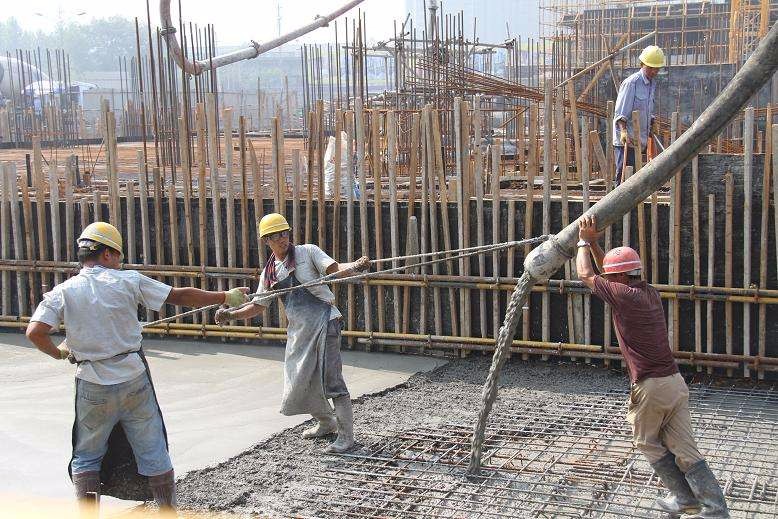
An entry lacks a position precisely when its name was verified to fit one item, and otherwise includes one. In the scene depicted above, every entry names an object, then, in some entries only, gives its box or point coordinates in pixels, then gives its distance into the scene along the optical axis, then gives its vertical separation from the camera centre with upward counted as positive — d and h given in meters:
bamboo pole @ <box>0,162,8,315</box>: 9.94 -0.61
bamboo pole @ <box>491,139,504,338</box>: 8.30 -0.50
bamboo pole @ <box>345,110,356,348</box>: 8.74 -0.45
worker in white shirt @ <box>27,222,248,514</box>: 4.92 -1.01
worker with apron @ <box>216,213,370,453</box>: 6.46 -1.09
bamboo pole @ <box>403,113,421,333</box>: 8.73 -0.27
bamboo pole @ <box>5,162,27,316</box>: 9.90 -0.59
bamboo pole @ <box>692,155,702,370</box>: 7.91 -0.69
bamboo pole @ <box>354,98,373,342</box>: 8.80 -0.21
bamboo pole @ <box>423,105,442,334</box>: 8.59 -0.27
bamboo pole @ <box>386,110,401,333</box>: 8.53 -0.15
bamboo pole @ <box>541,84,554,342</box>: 8.28 -0.18
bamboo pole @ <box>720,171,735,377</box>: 7.81 -0.67
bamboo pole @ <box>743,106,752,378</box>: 7.63 -0.52
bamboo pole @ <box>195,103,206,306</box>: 9.29 -0.21
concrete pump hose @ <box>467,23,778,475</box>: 4.80 -0.12
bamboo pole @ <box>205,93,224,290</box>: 9.19 -0.26
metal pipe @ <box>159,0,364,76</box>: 12.02 +1.85
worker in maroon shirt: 5.01 -1.20
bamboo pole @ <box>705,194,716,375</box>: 7.89 -0.76
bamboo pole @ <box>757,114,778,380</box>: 7.69 -0.62
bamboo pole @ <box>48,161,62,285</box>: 9.72 -0.46
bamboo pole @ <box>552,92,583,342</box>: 8.15 -0.15
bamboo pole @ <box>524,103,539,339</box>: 8.26 -0.41
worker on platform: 8.96 +0.61
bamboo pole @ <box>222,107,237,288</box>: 9.27 -0.33
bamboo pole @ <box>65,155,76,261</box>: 9.64 -0.40
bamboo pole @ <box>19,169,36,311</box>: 9.91 -0.53
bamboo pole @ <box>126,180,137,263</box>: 9.63 -0.51
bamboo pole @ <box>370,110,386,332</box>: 8.83 -0.16
